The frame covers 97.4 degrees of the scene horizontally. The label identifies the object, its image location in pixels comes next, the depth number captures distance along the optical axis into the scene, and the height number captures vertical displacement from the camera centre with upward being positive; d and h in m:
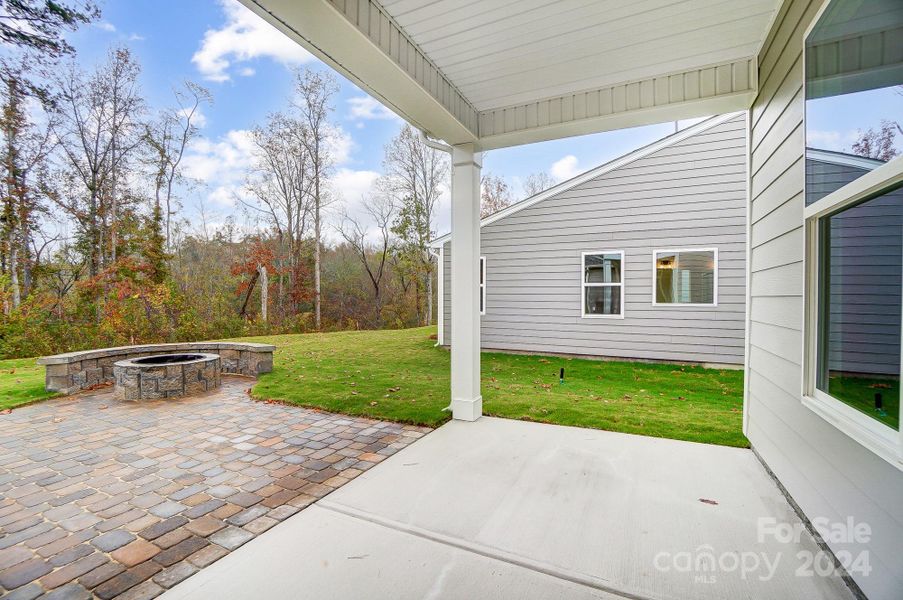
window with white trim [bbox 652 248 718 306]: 6.89 +0.32
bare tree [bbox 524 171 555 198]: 17.09 +4.86
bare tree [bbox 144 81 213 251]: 10.94 +4.47
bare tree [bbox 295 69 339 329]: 14.07 +6.07
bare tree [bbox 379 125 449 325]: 15.08 +4.06
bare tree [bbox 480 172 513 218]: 16.61 +4.27
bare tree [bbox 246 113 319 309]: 14.03 +4.09
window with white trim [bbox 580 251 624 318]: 7.58 +0.20
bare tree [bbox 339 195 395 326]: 15.77 +2.27
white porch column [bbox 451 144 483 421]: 3.99 +0.17
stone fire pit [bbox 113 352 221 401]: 4.91 -1.05
